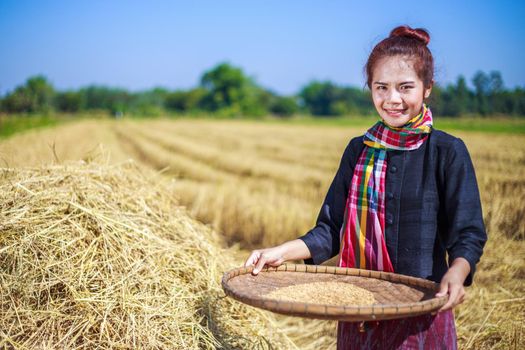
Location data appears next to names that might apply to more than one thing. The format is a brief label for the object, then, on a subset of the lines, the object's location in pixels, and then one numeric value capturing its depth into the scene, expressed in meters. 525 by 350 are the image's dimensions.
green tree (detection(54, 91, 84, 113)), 83.50
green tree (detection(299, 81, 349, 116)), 73.01
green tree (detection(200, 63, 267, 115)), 83.00
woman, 1.85
